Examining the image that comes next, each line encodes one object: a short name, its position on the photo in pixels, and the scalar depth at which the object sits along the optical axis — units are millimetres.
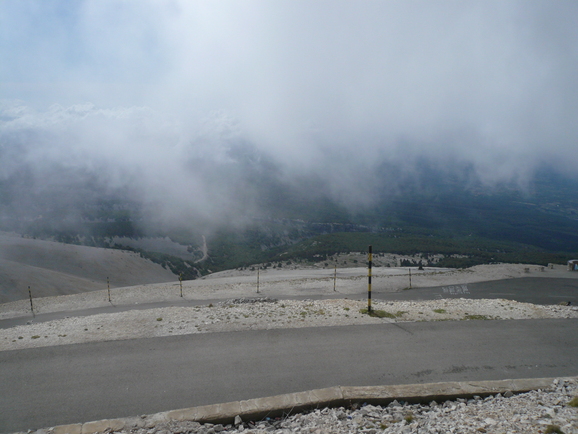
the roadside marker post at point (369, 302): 10609
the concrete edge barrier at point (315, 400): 5087
